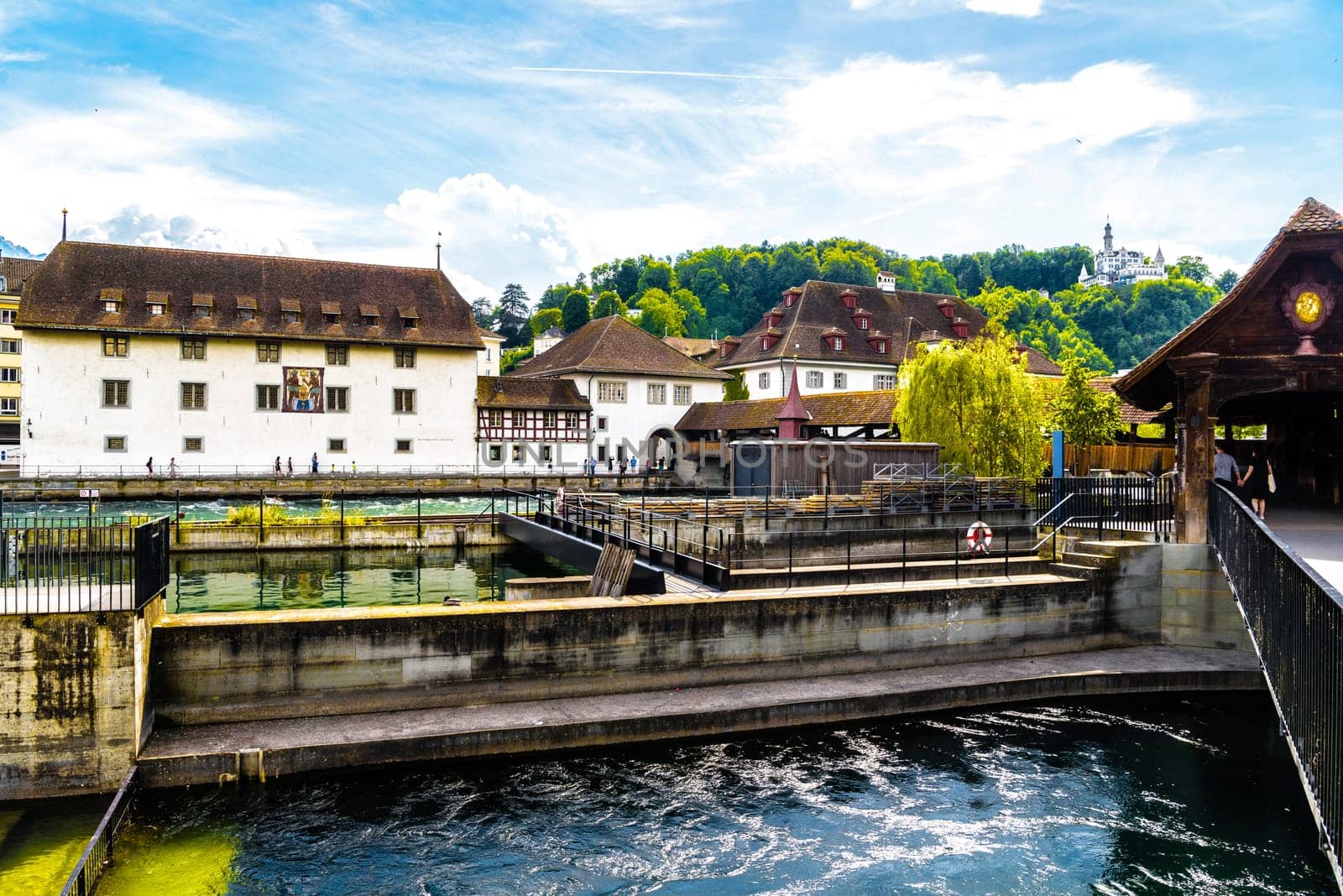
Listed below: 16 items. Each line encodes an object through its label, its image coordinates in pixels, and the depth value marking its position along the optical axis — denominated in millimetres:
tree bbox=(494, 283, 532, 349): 157125
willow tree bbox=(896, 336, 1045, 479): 35656
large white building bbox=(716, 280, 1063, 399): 67562
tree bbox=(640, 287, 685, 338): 118312
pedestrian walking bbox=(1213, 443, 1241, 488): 18016
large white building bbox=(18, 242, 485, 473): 50312
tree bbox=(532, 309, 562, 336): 139750
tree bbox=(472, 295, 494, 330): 173625
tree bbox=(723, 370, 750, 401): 68312
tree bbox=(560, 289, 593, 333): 125125
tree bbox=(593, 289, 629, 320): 129125
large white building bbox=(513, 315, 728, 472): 60875
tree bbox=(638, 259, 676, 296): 134875
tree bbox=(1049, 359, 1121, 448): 38625
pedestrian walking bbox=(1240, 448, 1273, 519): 17516
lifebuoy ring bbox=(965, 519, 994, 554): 19141
